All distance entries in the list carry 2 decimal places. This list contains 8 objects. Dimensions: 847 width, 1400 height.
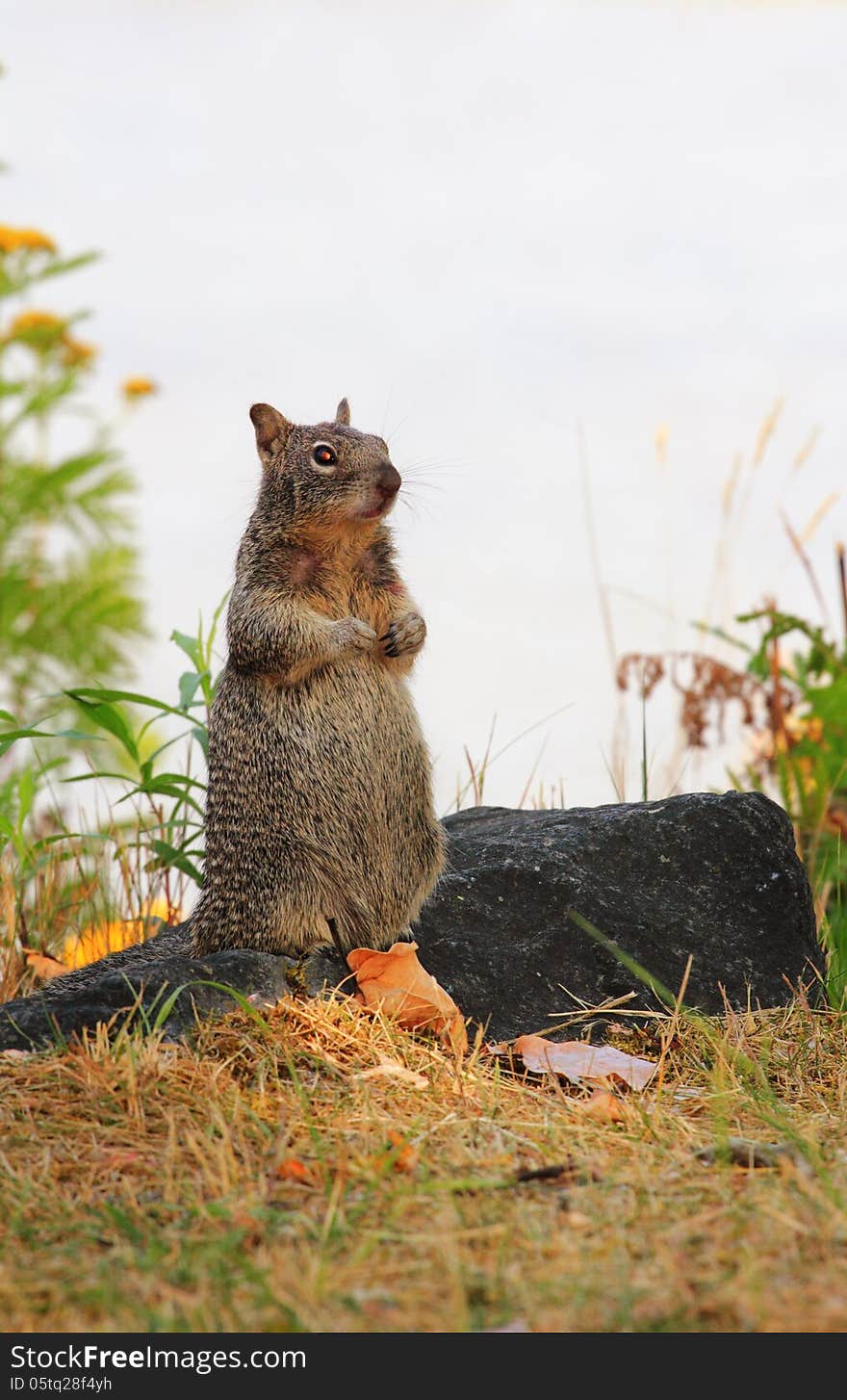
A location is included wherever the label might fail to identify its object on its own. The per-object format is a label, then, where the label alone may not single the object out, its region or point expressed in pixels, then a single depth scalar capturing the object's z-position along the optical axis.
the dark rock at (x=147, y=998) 7.78
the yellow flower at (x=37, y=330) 25.17
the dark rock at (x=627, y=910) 9.34
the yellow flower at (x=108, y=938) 11.69
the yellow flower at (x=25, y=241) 25.41
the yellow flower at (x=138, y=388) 25.86
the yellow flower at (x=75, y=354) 25.75
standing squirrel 8.80
